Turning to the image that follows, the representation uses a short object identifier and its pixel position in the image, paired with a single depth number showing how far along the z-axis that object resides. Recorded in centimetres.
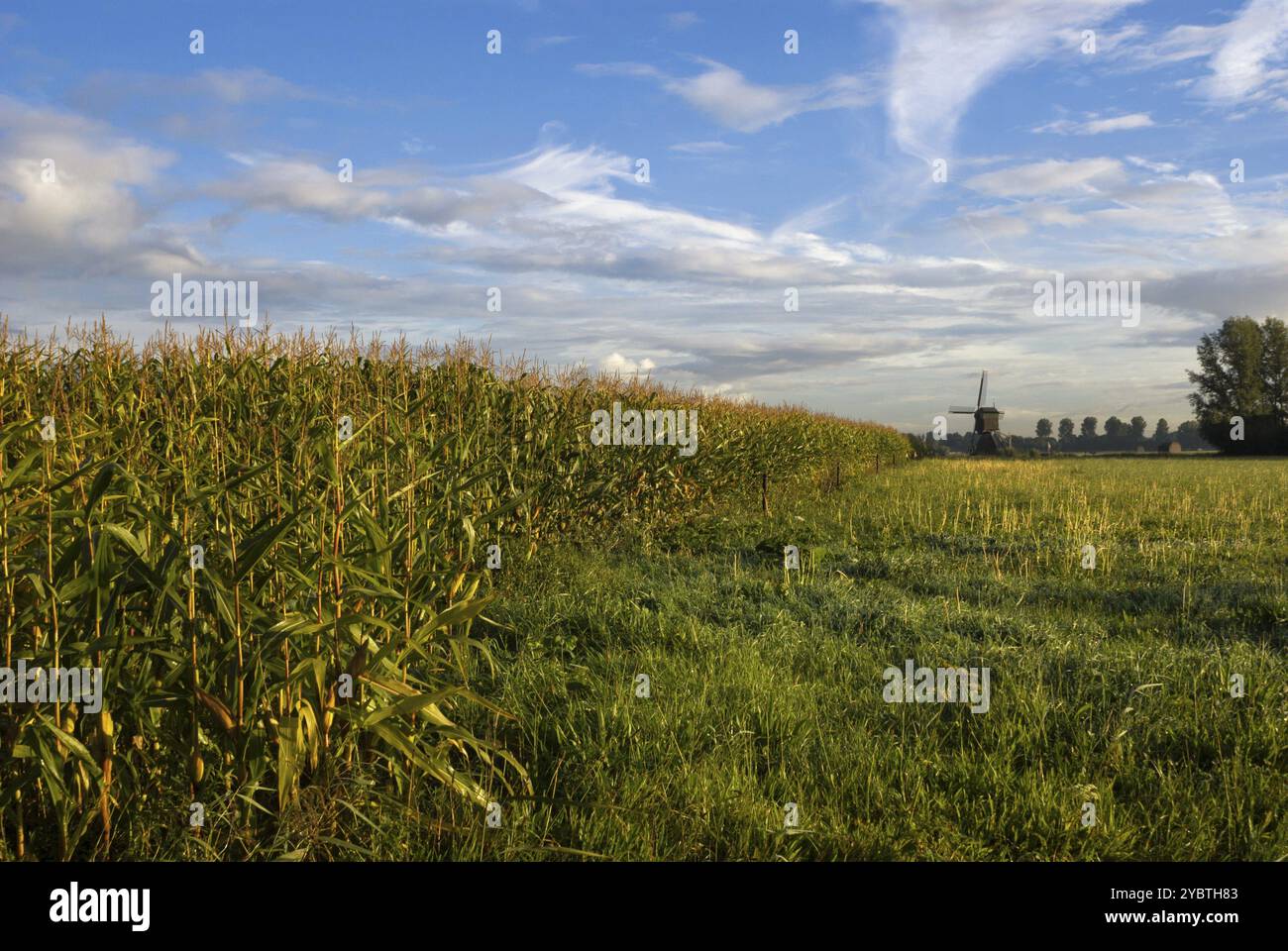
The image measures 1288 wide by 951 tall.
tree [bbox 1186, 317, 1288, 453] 7331
